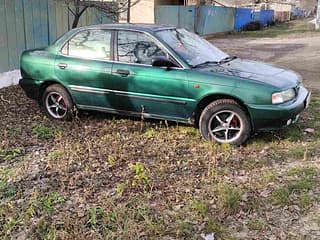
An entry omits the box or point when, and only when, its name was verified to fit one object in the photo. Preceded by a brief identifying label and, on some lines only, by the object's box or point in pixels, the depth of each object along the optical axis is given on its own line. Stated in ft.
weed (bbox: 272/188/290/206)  13.05
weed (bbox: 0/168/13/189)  14.35
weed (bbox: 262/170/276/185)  14.45
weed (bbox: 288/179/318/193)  13.89
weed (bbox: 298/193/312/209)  12.86
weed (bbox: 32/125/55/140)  19.29
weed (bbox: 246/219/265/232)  11.66
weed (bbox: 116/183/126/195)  13.67
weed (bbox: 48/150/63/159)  16.60
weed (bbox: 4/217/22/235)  11.57
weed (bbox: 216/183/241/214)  12.58
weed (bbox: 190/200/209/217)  12.33
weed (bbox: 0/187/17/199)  13.56
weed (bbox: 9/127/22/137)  19.50
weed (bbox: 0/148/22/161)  16.71
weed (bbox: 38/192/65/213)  12.74
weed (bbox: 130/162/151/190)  14.12
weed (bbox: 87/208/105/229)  11.82
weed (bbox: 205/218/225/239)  11.39
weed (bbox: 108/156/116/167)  15.89
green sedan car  17.48
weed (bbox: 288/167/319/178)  15.02
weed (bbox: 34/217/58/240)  11.20
